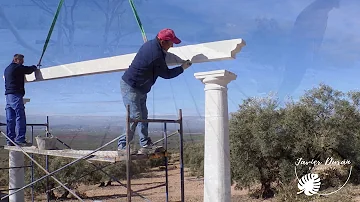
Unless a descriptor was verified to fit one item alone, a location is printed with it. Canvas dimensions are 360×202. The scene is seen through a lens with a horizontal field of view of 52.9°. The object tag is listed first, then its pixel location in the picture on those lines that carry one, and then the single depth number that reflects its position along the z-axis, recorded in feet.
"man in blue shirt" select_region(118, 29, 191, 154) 15.92
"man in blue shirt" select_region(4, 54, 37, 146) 23.82
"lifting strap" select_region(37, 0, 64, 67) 23.68
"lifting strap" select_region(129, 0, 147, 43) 19.61
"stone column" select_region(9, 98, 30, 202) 29.01
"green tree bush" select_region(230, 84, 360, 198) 48.08
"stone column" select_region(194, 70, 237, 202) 16.66
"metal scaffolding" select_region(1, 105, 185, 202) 15.34
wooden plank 16.42
